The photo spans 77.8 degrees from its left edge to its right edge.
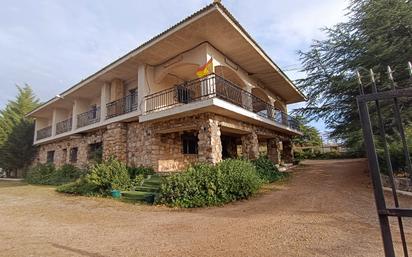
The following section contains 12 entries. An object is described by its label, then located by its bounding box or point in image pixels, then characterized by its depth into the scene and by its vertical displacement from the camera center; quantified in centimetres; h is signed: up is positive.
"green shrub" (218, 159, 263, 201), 845 -44
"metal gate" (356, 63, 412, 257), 226 +4
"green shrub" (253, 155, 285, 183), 1177 -21
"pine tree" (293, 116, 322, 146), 2870 +289
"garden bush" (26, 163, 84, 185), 1616 +6
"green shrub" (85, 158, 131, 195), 1080 -21
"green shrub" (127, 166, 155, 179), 1191 +1
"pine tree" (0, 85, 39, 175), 2360 +370
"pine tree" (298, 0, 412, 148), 918 +413
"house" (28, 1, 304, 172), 1030 +367
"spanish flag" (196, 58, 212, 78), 1061 +409
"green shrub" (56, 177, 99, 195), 1119 -63
